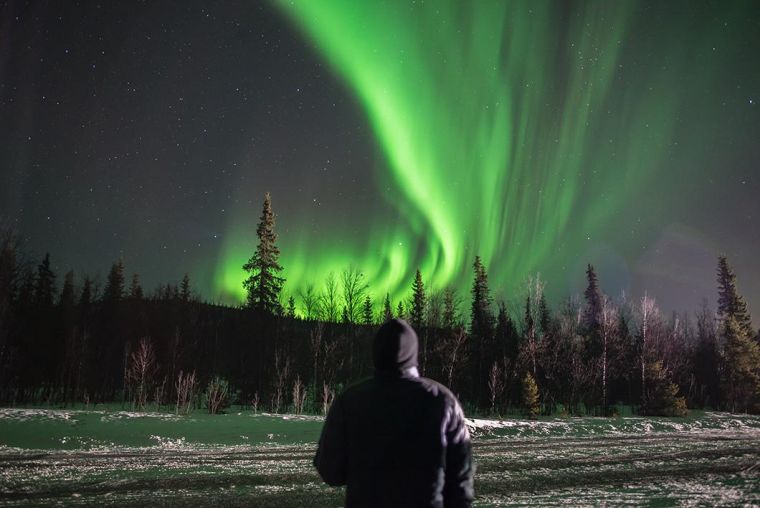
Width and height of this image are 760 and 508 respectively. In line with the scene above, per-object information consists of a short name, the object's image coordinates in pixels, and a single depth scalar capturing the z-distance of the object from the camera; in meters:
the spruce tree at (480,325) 54.22
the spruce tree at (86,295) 60.31
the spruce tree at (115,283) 64.12
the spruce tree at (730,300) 61.56
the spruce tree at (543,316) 56.30
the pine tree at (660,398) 40.38
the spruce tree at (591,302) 59.59
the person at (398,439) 2.71
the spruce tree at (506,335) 55.22
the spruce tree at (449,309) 62.84
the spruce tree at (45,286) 55.52
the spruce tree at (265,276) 50.03
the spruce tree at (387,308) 66.45
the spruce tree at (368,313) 70.99
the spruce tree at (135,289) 62.31
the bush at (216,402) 31.70
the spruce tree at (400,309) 67.09
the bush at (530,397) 38.88
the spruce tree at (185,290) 67.06
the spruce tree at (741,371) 51.85
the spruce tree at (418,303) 63.15
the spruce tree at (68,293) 58.28
